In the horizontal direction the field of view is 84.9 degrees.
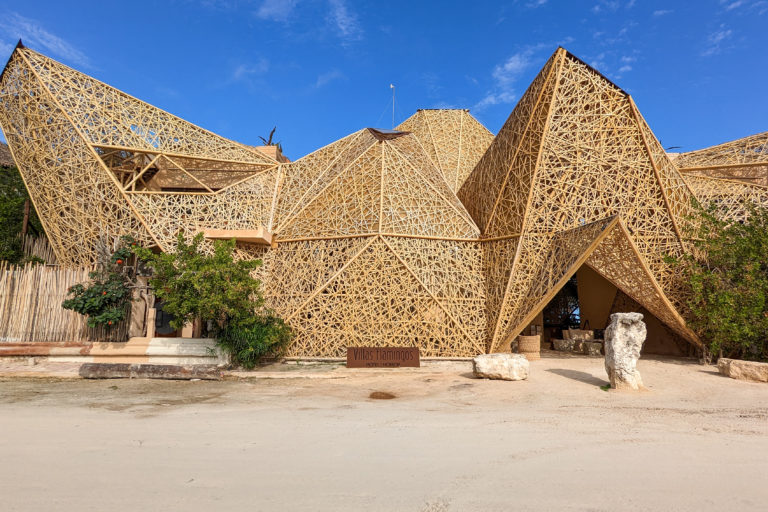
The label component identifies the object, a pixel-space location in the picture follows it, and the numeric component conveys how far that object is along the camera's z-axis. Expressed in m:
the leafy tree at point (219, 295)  11.03
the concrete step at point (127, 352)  12.03
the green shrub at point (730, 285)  11.23
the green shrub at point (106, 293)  12.25
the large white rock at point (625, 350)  9.04
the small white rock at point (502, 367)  10.13
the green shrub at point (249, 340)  11.72
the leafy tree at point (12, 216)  17.33
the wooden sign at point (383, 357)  11.93
